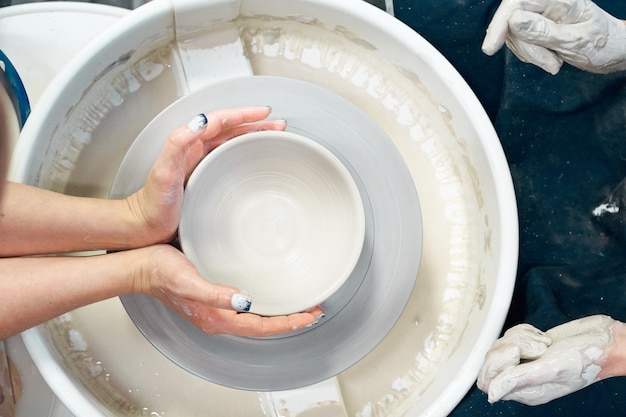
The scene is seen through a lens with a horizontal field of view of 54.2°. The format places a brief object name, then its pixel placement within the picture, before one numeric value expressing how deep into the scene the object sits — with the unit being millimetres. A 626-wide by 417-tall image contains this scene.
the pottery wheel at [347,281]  1309
